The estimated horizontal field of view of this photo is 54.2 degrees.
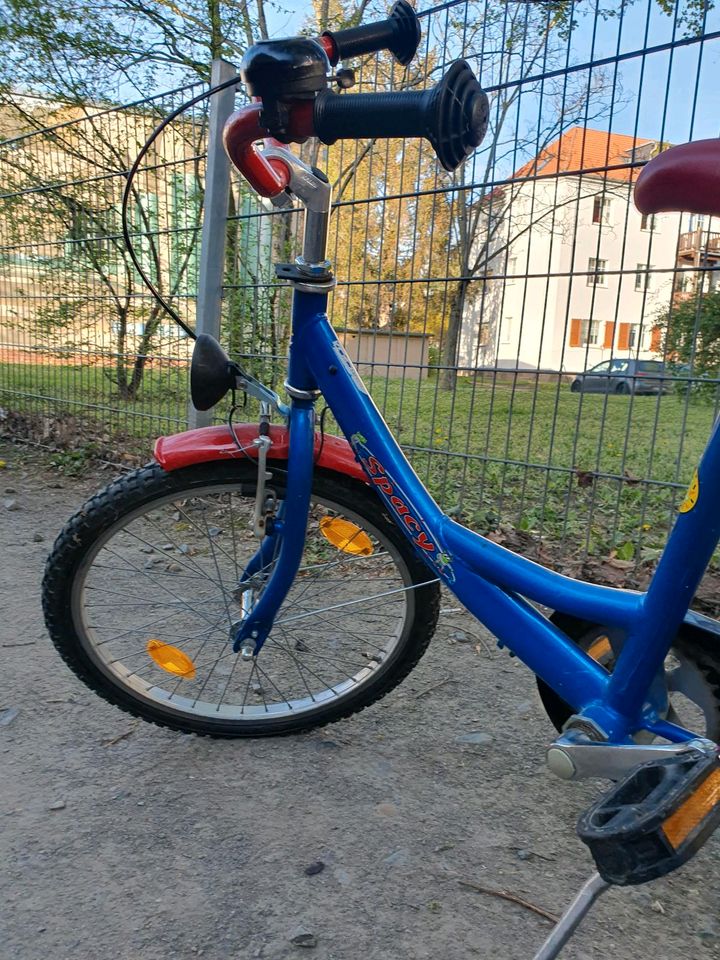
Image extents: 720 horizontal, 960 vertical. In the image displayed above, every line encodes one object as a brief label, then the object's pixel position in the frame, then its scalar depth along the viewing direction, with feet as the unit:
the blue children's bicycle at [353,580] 3.84
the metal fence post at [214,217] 10.12
